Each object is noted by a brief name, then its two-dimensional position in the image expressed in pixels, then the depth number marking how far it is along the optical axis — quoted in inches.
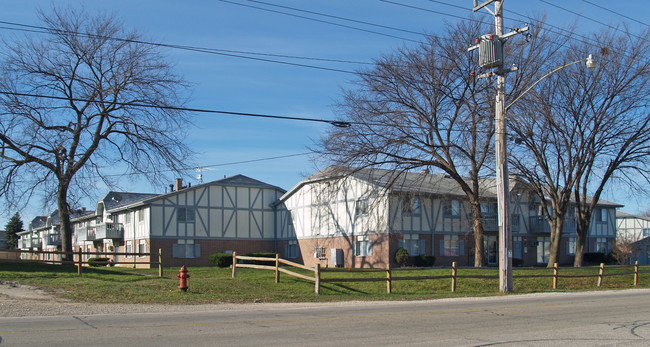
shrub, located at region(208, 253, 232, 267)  1433.3
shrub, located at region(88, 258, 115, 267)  1132.5
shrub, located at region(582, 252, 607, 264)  1977.1
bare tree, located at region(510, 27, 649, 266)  1269.7
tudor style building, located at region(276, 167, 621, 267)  1592.0
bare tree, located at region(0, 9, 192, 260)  1189.7
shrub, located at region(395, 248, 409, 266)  1546.5
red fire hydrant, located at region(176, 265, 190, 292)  763.4
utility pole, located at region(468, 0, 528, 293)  847.7
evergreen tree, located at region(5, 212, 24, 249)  4047.7
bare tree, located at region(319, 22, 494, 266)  1205.1
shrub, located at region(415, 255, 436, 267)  1569.9
